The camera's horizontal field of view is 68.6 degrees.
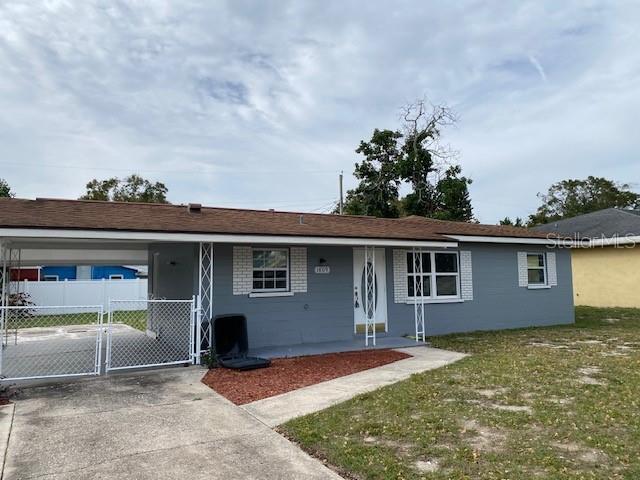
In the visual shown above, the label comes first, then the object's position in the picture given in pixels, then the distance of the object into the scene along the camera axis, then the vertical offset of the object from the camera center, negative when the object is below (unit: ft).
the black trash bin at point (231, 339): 28.86 -3.42
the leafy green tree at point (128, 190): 130.52 +27.10
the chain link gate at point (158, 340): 28.92 -4.58
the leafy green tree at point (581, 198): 147.95 +26.62
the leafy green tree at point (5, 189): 98.22 +21.09
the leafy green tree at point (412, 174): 102.01 +24.30
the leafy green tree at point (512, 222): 122.33 +16.40
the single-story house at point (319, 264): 28.81 +1.55
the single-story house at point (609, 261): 63.31 +2.50
